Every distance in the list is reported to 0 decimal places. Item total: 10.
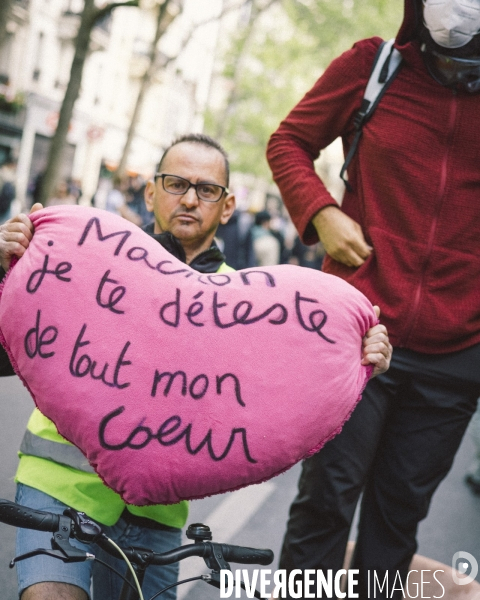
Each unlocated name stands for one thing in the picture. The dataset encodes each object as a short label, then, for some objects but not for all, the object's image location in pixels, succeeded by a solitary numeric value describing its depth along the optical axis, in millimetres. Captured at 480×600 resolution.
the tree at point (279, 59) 24281
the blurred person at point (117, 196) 15074
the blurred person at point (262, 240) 11453
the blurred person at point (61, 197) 13509
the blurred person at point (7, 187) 13242
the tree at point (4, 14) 11602
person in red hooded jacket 2248
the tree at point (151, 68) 16283
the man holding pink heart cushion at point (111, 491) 1844
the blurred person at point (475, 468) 5639
